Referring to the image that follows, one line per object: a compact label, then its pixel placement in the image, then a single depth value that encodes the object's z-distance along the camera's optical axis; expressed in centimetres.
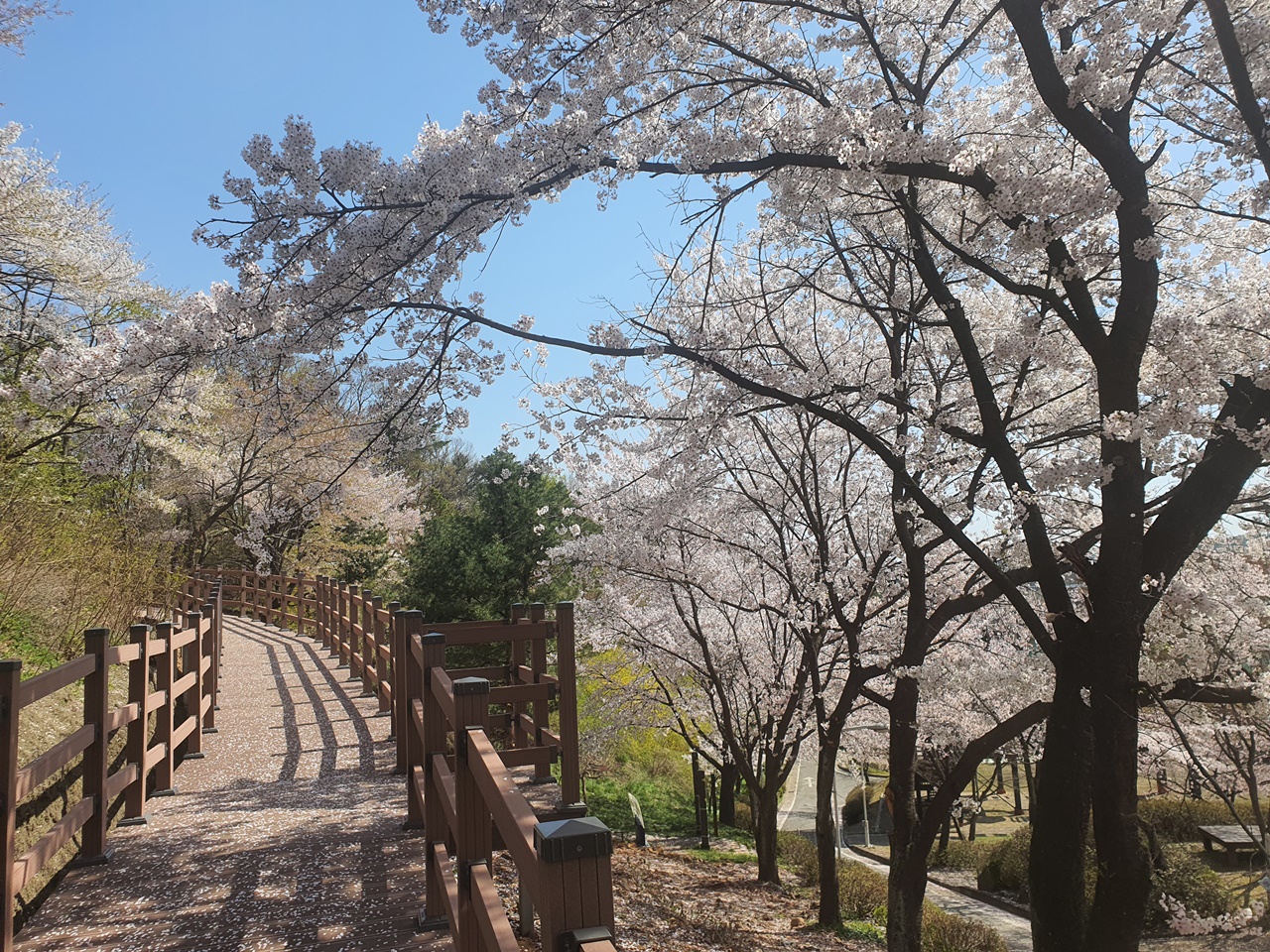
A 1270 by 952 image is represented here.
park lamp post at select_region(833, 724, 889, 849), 1606
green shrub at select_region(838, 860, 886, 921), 1191
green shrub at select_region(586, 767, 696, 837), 1443
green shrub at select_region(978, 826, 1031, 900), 1667
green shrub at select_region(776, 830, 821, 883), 1370
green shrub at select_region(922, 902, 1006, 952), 1028
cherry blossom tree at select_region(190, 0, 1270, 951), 508
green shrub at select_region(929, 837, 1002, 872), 1966
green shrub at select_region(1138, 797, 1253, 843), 1861
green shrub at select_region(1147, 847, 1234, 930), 1160
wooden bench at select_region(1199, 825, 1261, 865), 1548
